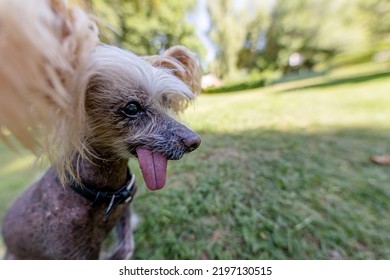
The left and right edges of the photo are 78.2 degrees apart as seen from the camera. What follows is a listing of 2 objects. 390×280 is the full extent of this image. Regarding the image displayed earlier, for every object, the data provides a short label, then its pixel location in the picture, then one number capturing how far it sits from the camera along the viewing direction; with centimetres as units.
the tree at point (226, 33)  917
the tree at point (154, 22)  866
